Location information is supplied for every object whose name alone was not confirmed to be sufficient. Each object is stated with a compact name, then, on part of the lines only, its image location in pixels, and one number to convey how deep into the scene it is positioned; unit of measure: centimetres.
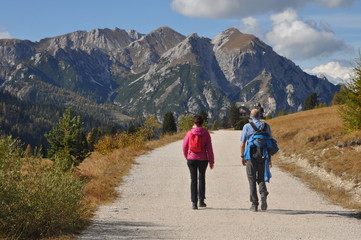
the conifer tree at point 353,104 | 2309
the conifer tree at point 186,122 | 7728
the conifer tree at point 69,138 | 2273
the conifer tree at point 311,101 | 13825
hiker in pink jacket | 1048
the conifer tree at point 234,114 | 14388
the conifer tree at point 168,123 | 10125
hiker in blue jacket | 1011
